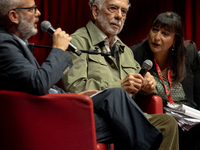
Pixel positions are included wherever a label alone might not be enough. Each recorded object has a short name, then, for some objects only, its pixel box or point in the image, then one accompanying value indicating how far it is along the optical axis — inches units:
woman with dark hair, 186.5
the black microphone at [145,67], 168.0
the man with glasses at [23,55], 151.7
